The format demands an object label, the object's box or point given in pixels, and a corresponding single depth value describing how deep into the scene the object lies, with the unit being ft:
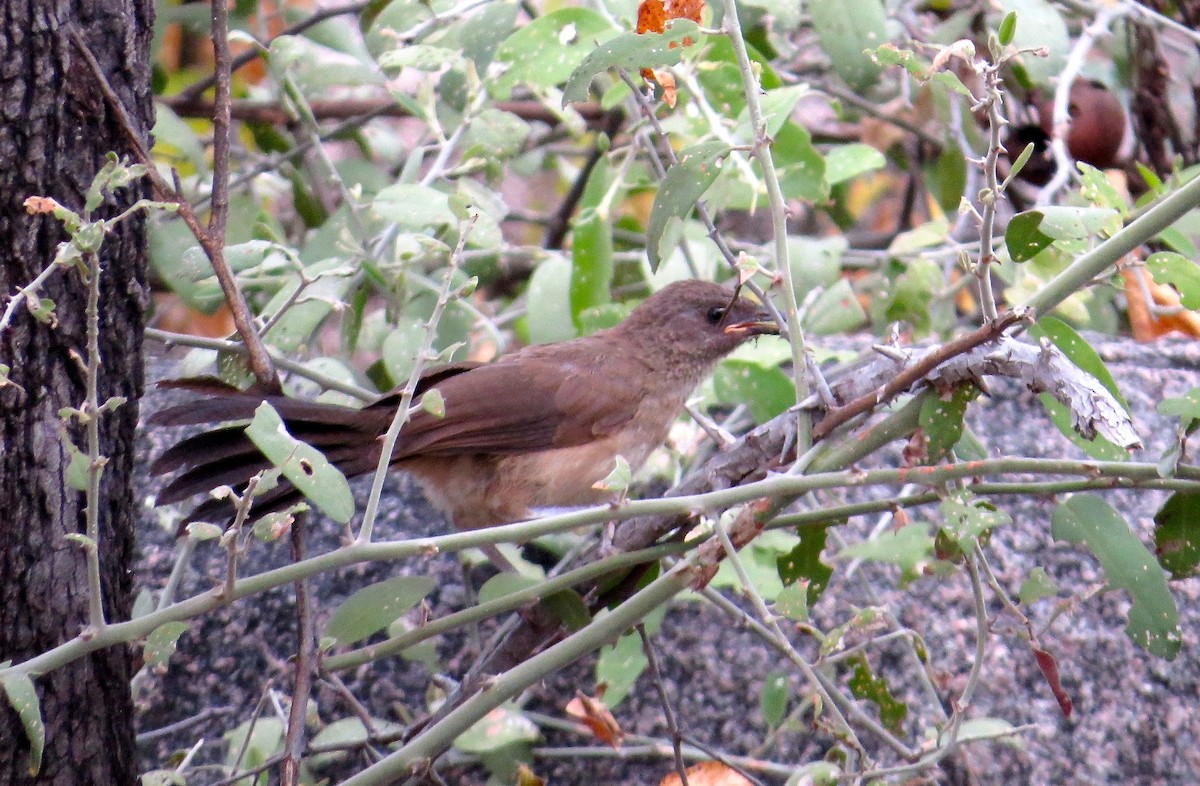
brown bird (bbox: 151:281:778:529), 19.74
